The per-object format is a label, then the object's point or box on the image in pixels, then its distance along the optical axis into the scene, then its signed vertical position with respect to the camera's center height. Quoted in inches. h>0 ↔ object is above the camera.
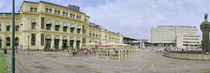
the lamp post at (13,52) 335.3 -28.3
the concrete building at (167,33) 7526.1 +202.1
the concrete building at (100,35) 3113.7 +58.7
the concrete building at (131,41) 5943.9 -145.4
